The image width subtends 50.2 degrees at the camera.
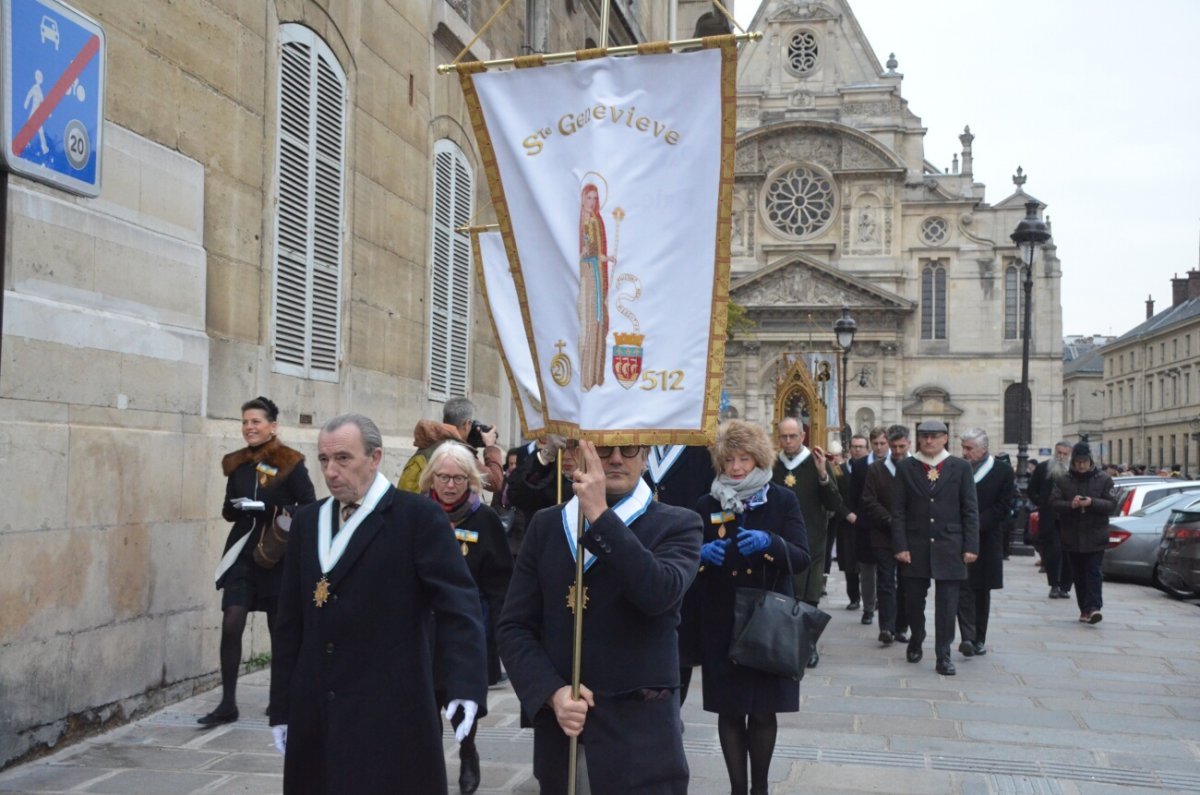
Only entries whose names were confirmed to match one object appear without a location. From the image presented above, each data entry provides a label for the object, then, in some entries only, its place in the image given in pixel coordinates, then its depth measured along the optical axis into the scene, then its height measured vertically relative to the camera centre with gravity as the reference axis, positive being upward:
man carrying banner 3.72 -0.54
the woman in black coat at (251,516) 7.43 -0.39
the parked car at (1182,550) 15.60 -1.05
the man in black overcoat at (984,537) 11.08 -0.65
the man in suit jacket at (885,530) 11.71 -0.64
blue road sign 3.78 +1.09
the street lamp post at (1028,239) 20.17 +3.57
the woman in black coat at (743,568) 5.70 -0.51
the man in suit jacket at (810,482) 10.34 -0.19
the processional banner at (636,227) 4.19 +0.76
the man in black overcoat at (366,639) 4.16 -0.62
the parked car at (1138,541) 19.16 -1.16
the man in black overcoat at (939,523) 10.22 -0.50
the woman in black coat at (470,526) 6.20 -0.36
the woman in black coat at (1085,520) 13.40 -0.59
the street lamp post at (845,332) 30.20 +3.07
